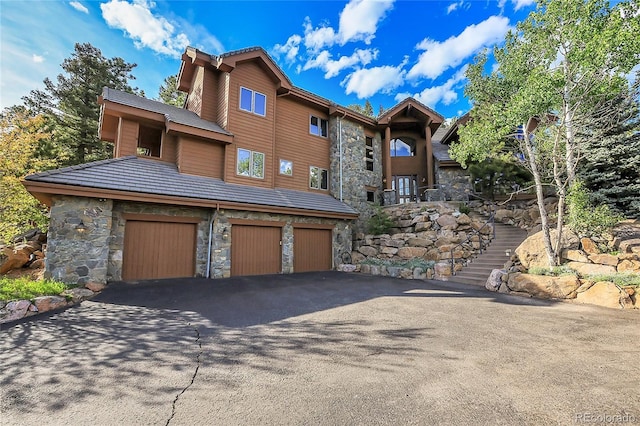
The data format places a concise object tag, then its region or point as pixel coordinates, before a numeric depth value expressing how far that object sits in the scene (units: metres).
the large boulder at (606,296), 5.99
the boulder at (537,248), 8.25
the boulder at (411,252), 12.14
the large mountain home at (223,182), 7.69
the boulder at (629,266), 6.74
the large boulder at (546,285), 6.88
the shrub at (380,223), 13.72
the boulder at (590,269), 6.93
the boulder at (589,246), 7.72
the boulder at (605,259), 7.03
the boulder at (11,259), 10.30
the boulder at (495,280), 8.31
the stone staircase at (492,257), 9.73
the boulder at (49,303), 5.46
